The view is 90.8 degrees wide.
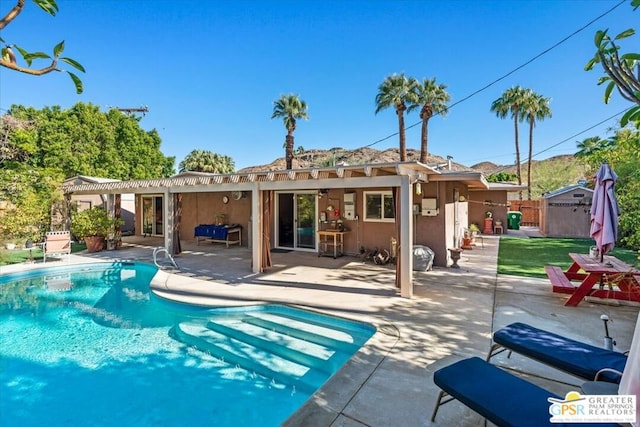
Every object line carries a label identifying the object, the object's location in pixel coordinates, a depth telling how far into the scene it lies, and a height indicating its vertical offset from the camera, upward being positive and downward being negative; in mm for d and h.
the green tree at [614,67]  2096 +1077
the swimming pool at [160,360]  3662 -2127
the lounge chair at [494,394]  2227 -1395
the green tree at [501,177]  28806 +3640
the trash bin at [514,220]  20766 -248
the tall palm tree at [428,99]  21812 +8155
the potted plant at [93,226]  12461 -298
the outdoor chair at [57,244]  10606 -855
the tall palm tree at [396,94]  21031 +8247
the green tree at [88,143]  21422 +5845
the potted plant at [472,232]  13922 -702
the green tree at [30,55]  1135 +610
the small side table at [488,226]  18734 -576
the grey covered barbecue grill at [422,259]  8875 -1190
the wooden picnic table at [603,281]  5602 -1251
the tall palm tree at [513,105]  28141 +10216
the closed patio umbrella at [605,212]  5406 +67
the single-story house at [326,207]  7074 +365
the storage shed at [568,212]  15906 +212
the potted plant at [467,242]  12978 -1060
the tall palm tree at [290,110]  24016 +8237
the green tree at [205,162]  31453 +5756
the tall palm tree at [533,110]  28109 +9647
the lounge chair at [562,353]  2824 -1345
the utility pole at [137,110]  37125 +12880
